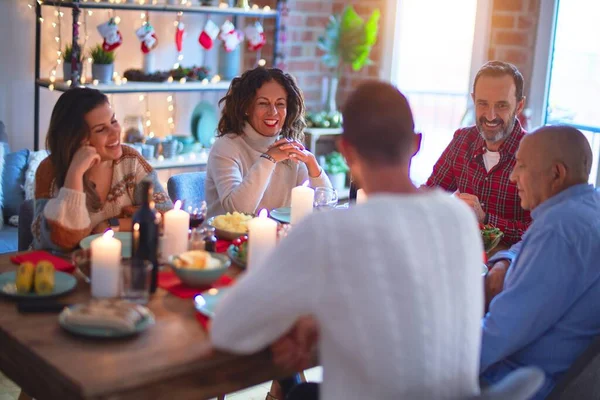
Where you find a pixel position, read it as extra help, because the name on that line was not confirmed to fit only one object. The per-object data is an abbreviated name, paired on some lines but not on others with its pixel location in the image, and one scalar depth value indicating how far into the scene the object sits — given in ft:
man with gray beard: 9.29
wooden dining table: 4.66
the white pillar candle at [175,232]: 6.89
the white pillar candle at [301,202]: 7.96
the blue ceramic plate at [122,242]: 6.87
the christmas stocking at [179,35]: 13.98
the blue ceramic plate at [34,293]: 5.77
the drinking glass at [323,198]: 8.58
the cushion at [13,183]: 11.78
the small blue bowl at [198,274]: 6.19
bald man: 5.94
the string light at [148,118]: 15.19
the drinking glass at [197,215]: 7.50
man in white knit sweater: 4.15
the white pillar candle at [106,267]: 5.80
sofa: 11.75
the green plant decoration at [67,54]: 12.75
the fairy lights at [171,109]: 15.49
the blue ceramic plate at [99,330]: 5.14
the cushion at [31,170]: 11.77
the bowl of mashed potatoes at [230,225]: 7.63
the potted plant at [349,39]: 15.30
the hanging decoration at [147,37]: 13.64
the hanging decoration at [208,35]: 14.47
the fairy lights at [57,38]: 13.43
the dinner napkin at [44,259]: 6.51
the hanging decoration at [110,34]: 12.92
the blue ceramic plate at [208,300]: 5.68
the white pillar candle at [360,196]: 8.02
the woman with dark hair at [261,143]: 9.32
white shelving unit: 12.64
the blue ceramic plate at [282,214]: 8.35
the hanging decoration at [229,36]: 14.62
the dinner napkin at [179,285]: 6.14
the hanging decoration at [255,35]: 14.89
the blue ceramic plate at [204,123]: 15.19
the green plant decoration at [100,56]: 13.14
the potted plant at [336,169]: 16.03
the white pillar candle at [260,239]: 6.49
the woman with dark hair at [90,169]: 7.44
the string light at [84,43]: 13.65
